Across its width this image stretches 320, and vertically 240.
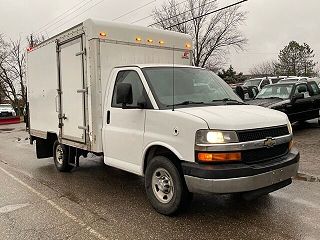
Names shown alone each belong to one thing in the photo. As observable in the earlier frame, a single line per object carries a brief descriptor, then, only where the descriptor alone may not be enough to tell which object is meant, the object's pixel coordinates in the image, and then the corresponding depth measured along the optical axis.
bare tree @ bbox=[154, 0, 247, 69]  30.21
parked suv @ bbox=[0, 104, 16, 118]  22.52
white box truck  3.14
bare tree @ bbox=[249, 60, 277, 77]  63.24
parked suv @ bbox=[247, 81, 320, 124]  8.76
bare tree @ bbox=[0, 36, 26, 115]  30.19
